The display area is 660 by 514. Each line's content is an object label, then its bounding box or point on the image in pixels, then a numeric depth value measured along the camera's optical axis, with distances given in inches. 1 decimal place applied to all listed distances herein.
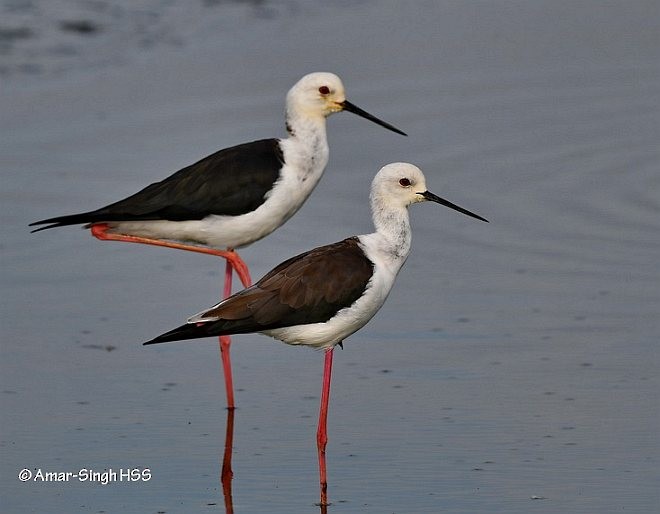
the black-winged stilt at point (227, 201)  664.4
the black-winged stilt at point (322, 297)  553.3
